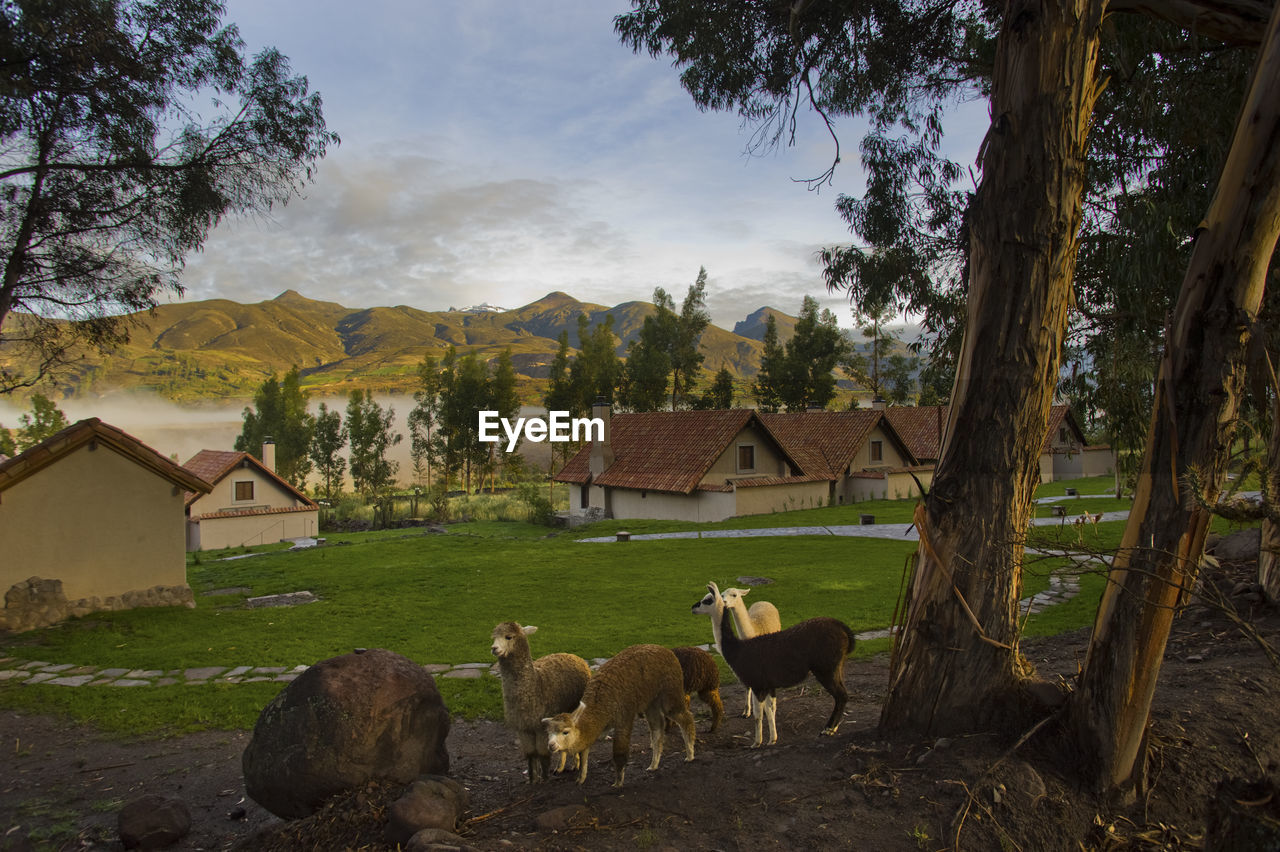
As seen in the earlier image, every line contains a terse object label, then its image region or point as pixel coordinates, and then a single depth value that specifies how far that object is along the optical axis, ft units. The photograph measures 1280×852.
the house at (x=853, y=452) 115.14
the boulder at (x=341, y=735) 16.06
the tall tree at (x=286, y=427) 157.48
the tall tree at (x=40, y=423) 140.05
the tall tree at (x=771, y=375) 182.91
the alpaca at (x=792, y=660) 19.19
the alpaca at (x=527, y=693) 18.35
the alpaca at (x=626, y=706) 16.75
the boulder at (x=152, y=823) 16.75
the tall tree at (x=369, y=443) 151.02
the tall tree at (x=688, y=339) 177.47
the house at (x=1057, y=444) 137.69
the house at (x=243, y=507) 114.83
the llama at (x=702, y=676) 20.88
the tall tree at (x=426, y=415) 163.84
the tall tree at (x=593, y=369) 159.02
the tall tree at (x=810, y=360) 179.83
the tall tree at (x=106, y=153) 33.63
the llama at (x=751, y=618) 22.59
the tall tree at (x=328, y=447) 158.61
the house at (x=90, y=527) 40.04
